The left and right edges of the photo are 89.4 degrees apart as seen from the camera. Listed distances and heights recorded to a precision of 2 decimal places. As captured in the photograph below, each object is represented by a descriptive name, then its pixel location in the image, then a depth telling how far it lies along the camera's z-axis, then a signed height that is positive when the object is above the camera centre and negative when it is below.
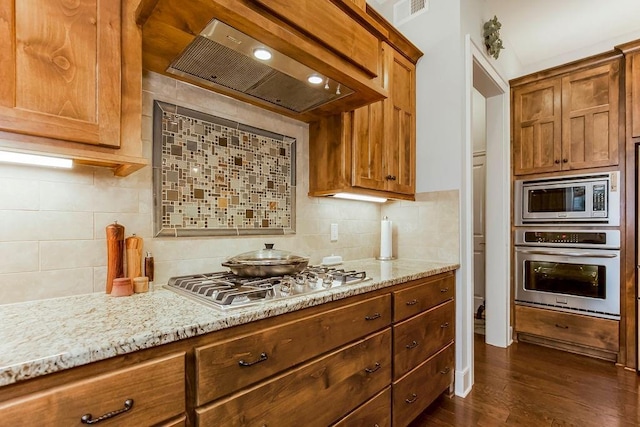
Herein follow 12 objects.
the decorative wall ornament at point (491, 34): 2.61 +1.45
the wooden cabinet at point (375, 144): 1.98 +0.45
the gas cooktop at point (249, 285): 1.07 -0.29
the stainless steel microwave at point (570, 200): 2.74 +0.12
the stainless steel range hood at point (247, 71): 1.23 +0.64
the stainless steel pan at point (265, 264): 1.47 -0.23
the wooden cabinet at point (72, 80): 0.89 +0.41
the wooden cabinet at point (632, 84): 2.60 +1.04
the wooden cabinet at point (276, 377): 0.71 -0.49
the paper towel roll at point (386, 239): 2.48 -0.20
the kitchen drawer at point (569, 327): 2.72 -1.03
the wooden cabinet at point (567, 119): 2.80 +0.87
